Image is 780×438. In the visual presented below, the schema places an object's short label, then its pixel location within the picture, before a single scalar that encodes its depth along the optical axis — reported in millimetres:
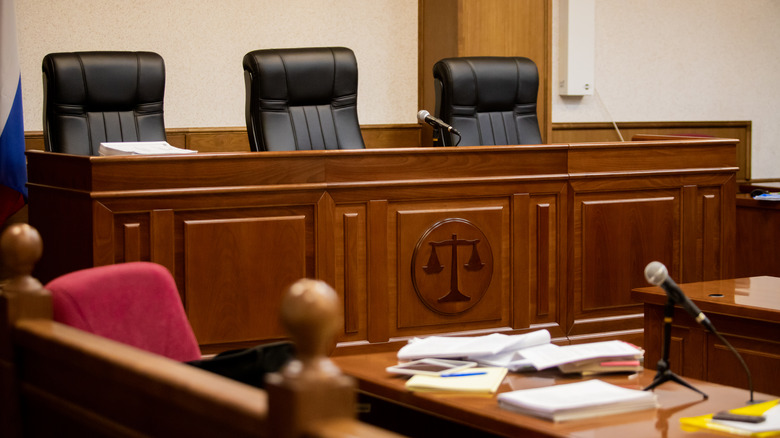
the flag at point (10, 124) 4684
